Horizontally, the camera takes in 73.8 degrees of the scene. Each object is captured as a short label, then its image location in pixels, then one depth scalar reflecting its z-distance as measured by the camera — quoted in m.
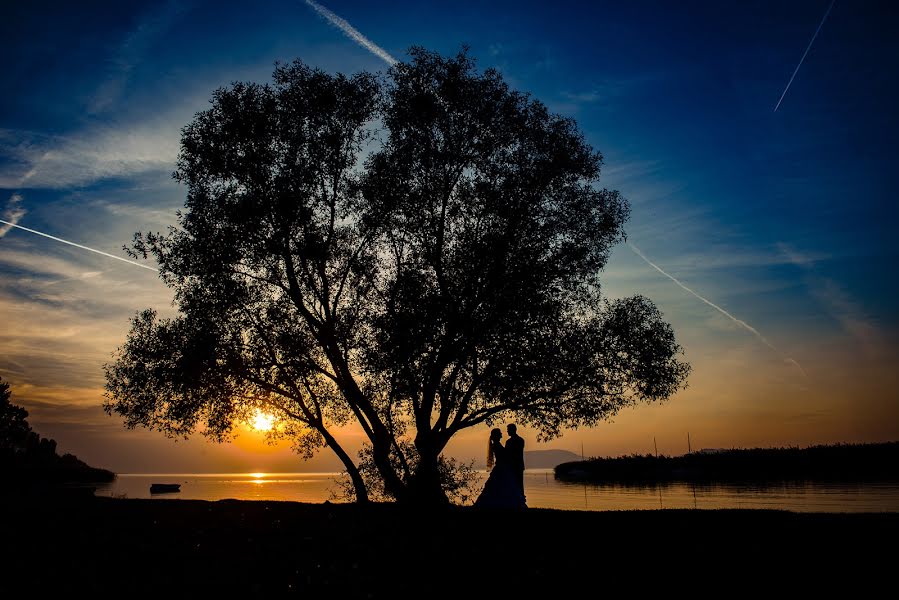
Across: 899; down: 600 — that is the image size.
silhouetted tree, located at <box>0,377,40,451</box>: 105.62
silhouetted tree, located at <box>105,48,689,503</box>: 25.31
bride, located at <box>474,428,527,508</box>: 22.58
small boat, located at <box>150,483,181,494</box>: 131.25
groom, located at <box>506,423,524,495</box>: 22.84
